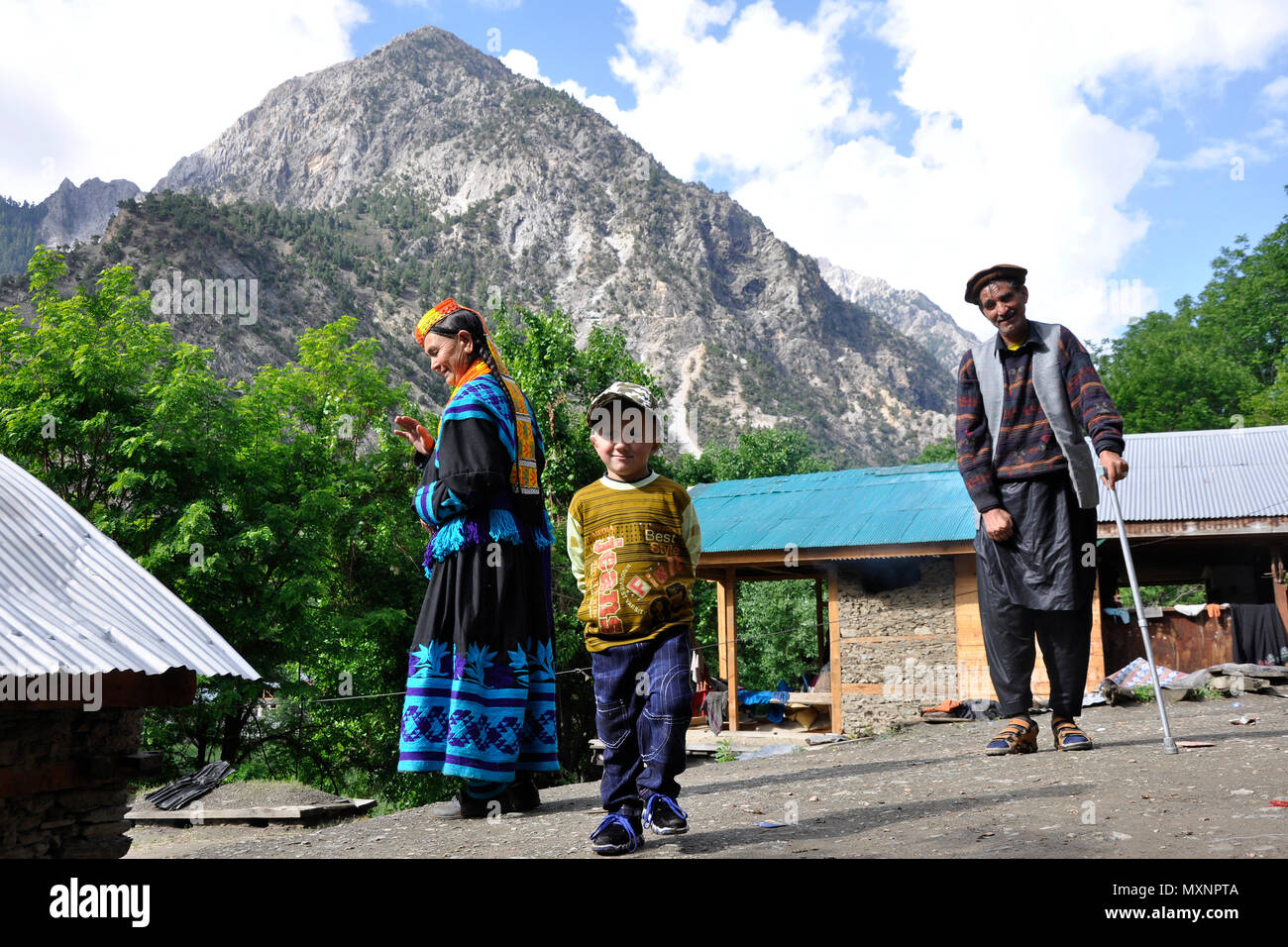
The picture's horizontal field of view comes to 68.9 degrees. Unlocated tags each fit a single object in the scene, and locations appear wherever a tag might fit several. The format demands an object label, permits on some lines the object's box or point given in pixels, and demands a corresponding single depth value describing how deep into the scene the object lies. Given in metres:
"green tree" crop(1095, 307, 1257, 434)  35.38
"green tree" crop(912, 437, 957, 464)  49.79
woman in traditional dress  4.28
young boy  3.55
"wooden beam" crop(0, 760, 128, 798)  4.02
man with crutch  4.86
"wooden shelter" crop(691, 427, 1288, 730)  13.55
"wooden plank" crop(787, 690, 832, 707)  15.52
